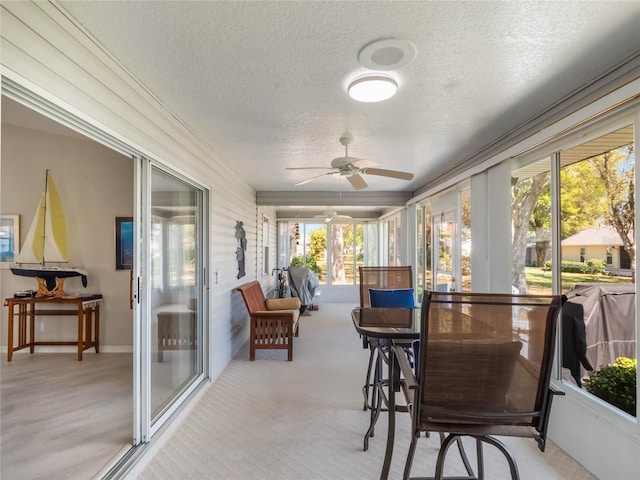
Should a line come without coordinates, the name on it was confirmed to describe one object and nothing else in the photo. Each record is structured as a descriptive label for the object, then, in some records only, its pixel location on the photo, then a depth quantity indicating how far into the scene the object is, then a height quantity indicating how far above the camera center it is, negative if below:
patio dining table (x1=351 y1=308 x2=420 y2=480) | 1.90 -0.53
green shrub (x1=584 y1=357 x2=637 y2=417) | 1.89 -0.84
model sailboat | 4.12 +0.01
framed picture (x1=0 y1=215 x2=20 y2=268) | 4.22 +0.12
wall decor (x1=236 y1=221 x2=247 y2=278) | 4.73 +0.03
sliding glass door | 2.27 -0.37
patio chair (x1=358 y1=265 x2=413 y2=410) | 3.15 -0.31
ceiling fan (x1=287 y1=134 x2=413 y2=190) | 2.76 +0.71
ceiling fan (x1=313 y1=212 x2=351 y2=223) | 7.26 +0.73
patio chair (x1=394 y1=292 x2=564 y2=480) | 1.32 -0.51
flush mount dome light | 1.87 +0.95
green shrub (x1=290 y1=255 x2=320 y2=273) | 8.82 -0.40
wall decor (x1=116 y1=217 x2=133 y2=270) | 4.39 +0.07
